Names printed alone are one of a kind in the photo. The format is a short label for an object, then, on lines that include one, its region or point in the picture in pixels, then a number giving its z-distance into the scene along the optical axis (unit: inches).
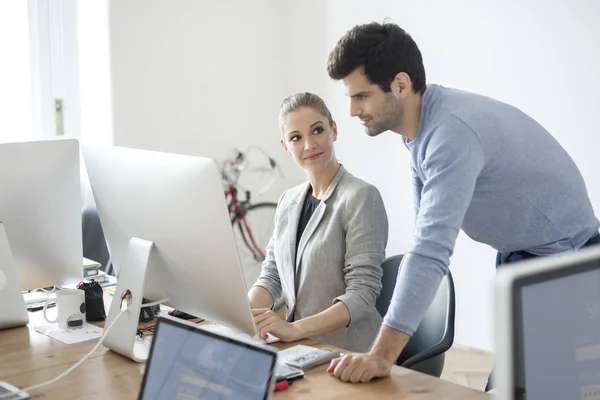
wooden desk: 63.6
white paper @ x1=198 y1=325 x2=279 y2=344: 76.2
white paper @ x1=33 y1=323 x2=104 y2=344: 80.7
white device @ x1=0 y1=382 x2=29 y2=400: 64.5
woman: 84.2
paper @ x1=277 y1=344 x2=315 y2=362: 71.6
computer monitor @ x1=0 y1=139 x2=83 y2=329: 81.4
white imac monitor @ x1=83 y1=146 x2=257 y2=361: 64.2
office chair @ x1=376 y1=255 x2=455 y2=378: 83.8
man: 69.0
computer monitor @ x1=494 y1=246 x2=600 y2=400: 31.1
